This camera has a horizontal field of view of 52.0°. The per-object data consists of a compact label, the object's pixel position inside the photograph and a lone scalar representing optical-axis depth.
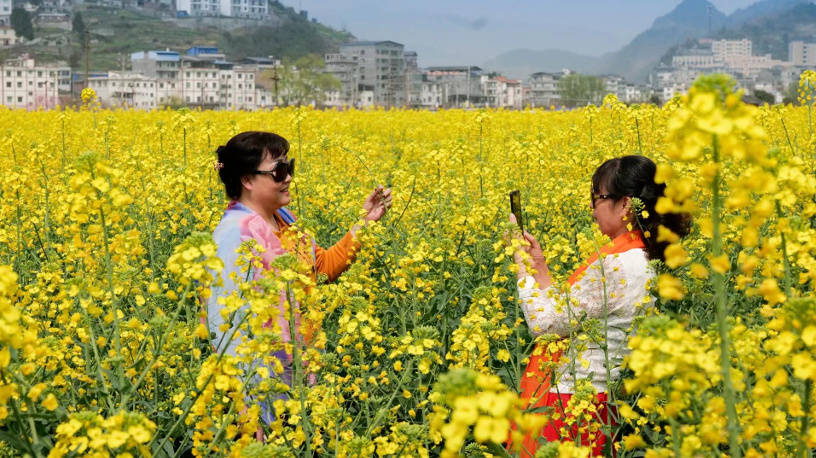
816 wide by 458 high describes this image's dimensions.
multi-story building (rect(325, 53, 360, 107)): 155.50
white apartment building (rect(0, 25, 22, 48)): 177.62
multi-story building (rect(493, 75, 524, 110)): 180.50
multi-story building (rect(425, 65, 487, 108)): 164.88
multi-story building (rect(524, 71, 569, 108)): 186.30
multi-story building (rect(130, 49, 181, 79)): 149.25
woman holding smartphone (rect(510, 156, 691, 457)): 3.00
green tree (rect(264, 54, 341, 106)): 89.50
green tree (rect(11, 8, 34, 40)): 181.12
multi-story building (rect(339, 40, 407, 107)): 179.14
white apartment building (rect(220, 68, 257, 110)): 148.38
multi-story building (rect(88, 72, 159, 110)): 127.19
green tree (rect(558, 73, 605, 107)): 175.00
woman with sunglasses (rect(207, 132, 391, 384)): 3.49
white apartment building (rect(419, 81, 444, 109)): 175.12
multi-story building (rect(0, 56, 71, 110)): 134.50
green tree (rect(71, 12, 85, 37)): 173.36
